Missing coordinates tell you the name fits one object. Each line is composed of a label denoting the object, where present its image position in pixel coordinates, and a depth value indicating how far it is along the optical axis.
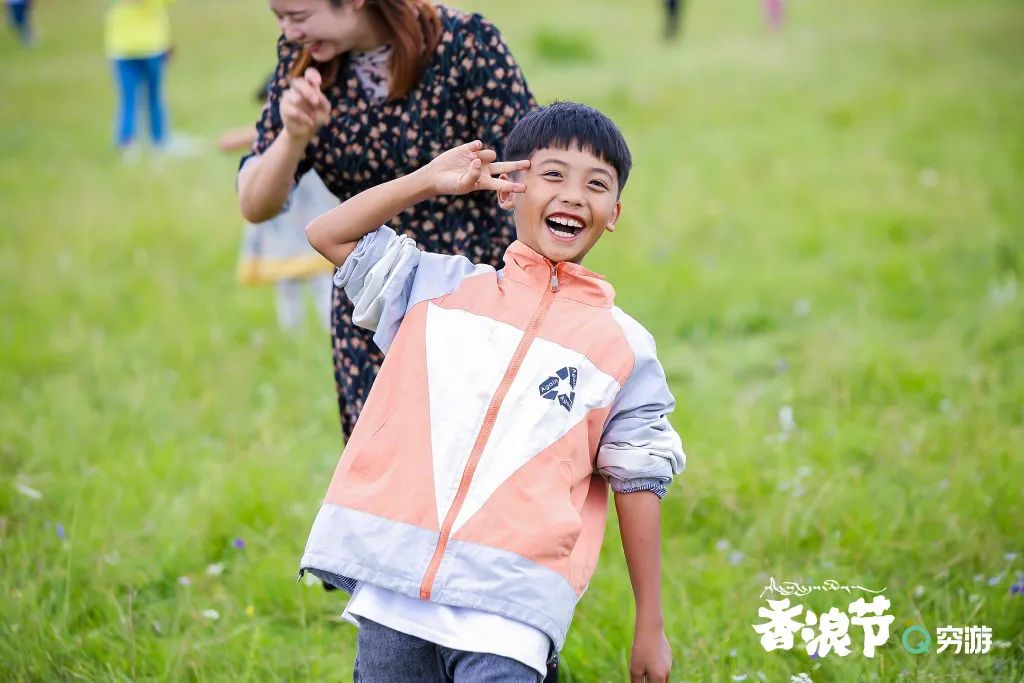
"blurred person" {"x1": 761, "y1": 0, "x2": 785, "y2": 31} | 13.66
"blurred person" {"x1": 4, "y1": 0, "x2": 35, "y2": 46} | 17.17
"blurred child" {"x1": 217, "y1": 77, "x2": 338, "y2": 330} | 5.16
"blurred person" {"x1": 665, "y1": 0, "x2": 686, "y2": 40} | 13.66
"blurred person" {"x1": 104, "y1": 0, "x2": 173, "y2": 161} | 9.51
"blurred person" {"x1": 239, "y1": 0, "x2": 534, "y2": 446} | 2.61
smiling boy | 1.93
